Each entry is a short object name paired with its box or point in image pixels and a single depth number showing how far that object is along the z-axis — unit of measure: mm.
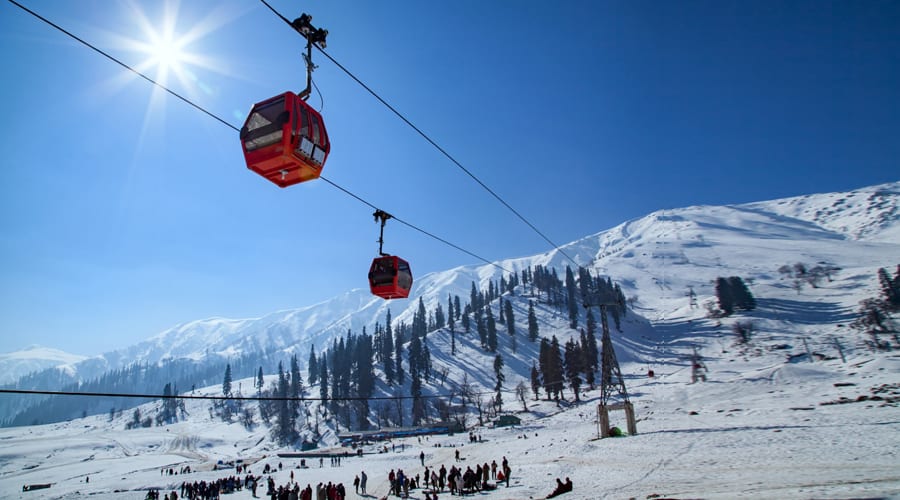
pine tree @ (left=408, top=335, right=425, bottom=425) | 92638
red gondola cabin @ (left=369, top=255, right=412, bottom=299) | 16594
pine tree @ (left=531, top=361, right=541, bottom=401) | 87812
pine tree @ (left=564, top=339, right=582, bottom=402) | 79250
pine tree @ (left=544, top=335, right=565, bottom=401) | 84312
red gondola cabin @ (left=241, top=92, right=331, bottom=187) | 9383
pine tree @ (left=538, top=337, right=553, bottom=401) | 86438
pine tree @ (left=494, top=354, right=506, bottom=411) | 95725
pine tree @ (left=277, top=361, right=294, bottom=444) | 98688
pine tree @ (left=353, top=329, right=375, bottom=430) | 97838
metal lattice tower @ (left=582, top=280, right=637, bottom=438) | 35219
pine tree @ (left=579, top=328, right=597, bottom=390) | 83438
